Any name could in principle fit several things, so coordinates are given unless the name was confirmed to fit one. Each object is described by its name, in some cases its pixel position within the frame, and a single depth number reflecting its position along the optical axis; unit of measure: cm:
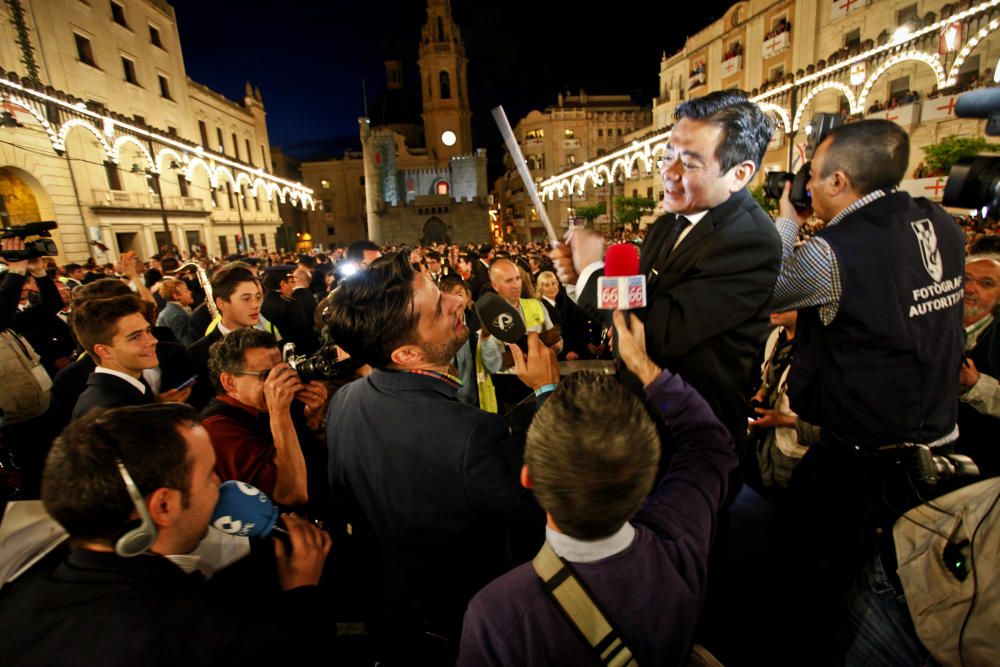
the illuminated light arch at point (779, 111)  1469
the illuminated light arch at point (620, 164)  2057
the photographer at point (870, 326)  178
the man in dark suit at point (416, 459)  155
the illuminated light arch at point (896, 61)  1202
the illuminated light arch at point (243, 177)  2170
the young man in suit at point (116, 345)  287
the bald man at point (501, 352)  398
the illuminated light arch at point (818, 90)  1347
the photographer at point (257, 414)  222
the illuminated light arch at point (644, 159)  1780
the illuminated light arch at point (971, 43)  1167
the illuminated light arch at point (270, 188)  2478
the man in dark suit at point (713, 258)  166
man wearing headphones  108
